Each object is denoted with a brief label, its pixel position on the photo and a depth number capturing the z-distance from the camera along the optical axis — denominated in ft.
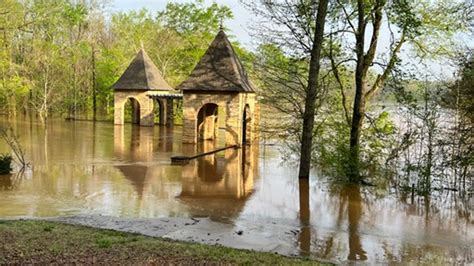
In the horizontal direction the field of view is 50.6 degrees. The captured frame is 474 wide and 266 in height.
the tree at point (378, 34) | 47.14
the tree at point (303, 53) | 48.19
